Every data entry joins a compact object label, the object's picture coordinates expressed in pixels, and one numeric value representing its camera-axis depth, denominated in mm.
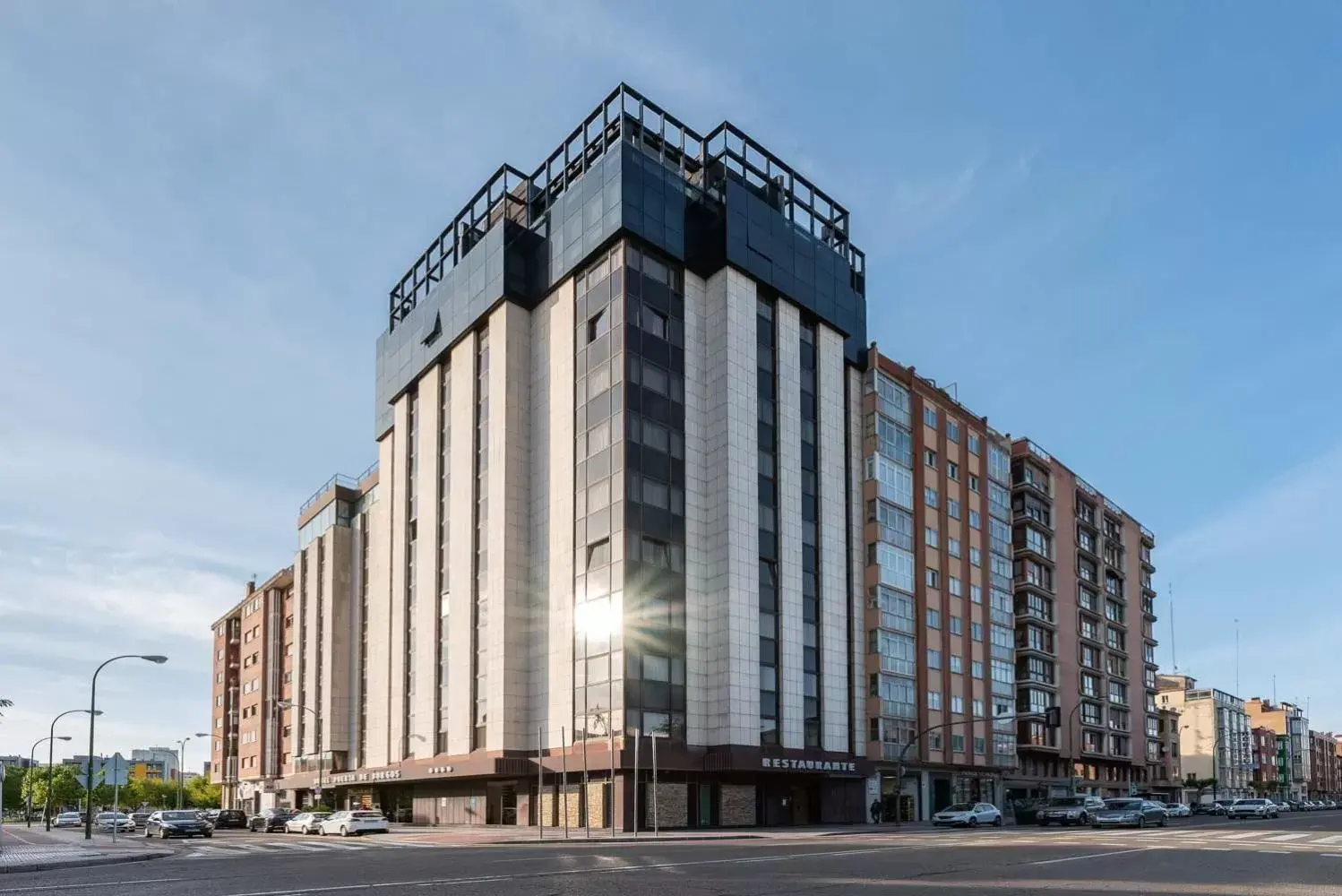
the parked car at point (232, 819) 73125
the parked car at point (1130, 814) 55719
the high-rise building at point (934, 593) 69812
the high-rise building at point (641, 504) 56969
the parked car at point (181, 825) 52938
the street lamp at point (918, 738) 60262
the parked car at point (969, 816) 60094
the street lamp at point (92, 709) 49938
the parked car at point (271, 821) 67375
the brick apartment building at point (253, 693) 105250
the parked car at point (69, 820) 96062
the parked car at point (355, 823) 52812
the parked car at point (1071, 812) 63219
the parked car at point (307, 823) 57250
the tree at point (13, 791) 167875
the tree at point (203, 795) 143375
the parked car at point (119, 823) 77181
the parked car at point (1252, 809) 74188
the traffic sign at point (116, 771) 42156
